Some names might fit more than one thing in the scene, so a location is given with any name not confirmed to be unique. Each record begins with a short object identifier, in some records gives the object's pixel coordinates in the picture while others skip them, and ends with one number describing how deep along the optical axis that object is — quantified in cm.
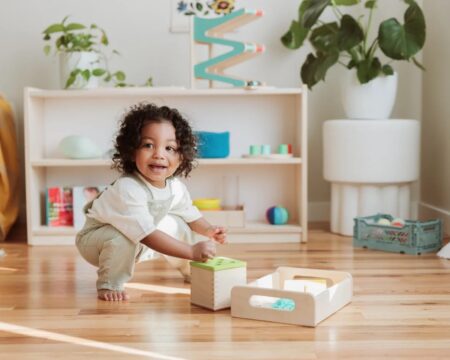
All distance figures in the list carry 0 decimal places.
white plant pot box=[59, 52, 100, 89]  291
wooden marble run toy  284
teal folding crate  258
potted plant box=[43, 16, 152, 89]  290
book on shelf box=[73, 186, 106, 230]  293
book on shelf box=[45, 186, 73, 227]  295
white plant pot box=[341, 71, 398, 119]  298
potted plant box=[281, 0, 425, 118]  286
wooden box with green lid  178
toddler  186
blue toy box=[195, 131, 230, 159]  289
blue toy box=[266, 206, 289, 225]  293
